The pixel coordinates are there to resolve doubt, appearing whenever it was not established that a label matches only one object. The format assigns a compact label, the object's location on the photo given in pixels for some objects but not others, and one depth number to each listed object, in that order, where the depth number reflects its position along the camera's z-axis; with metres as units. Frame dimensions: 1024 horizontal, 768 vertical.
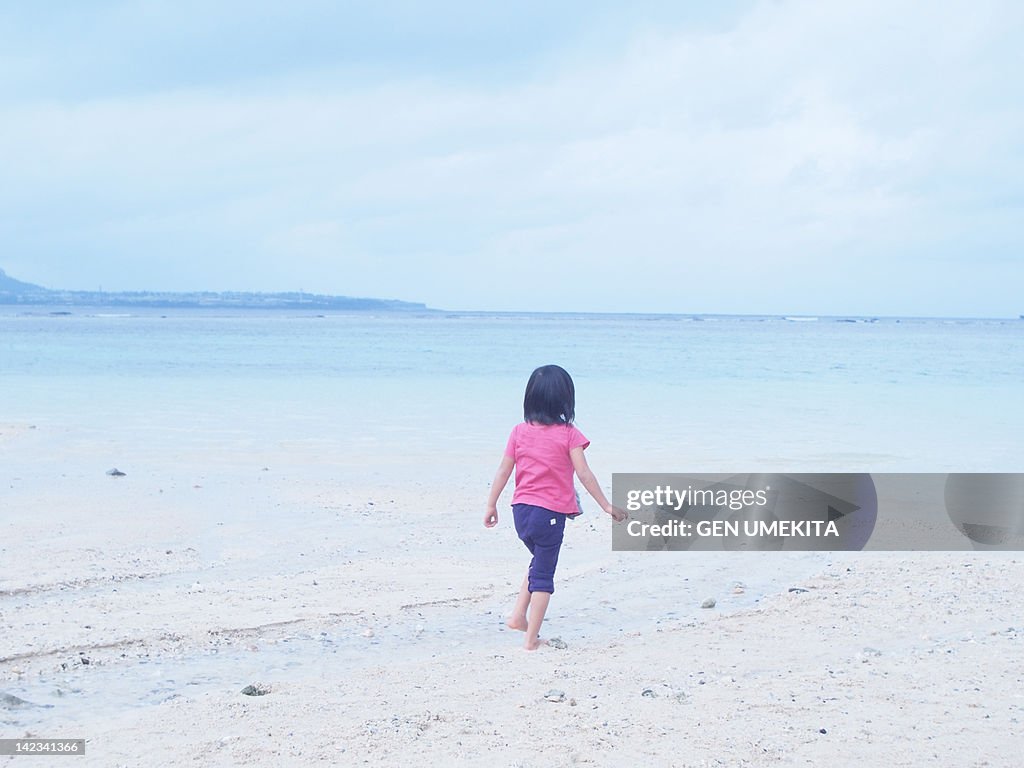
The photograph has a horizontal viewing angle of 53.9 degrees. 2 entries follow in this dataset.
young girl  5.44
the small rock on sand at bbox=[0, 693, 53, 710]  4.49
